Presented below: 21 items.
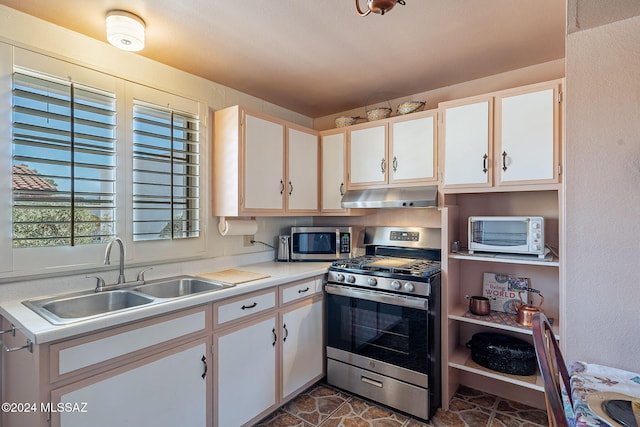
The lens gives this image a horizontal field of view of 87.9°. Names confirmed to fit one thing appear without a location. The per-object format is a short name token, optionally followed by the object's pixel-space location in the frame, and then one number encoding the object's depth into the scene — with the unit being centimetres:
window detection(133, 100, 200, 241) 211
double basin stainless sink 162
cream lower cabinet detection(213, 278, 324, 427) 187
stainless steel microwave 292
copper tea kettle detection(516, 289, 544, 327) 210
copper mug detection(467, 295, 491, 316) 230
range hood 238
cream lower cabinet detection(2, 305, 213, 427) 127
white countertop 124
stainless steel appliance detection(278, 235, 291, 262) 293
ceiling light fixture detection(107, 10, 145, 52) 166
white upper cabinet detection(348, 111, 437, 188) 246
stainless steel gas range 215
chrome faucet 183
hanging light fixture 113
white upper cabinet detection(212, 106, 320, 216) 239
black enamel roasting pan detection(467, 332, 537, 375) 211
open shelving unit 215
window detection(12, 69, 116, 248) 167
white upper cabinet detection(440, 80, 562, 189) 196
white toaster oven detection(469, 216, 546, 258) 202
